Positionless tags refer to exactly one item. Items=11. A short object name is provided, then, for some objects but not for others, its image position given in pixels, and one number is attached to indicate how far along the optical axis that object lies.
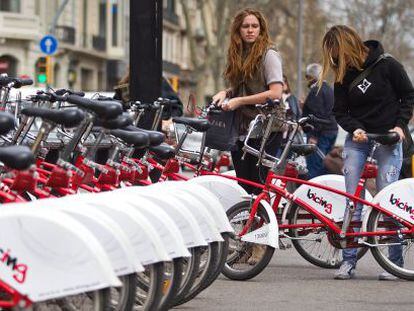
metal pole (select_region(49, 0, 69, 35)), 47.66
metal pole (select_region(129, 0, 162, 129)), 13.35
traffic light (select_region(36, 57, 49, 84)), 35.24
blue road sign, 35.28
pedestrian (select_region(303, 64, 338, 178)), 16.84
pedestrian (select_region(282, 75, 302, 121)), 17.47
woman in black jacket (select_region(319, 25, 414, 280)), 10.36
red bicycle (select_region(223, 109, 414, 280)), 10.18
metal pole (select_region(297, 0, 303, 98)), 42.62
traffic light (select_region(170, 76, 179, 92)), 37.04
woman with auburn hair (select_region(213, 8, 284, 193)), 10.94
